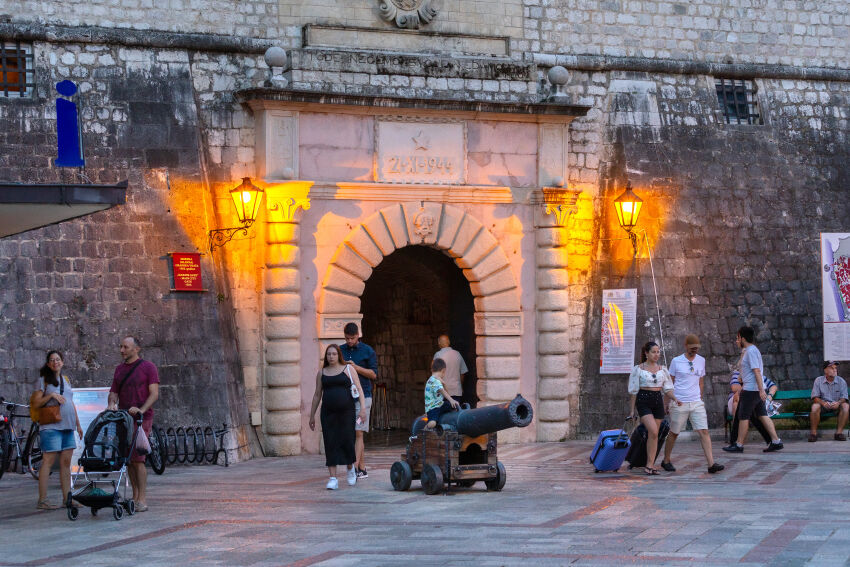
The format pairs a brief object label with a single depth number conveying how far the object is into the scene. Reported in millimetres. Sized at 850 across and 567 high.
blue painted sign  12664
